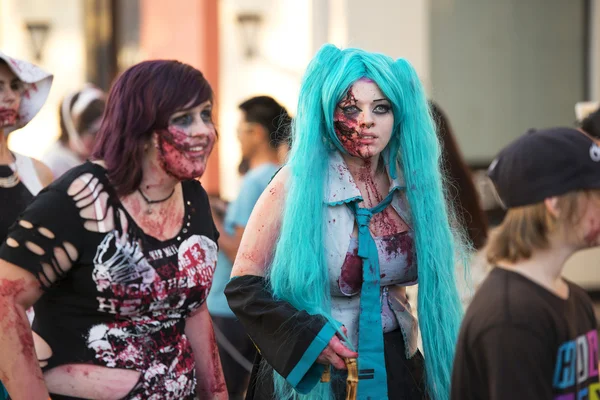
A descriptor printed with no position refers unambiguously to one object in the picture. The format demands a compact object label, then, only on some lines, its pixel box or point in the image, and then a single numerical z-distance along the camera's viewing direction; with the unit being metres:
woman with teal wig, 5.49
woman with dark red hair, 5.33
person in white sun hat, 6.52
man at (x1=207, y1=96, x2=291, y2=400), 9.98
